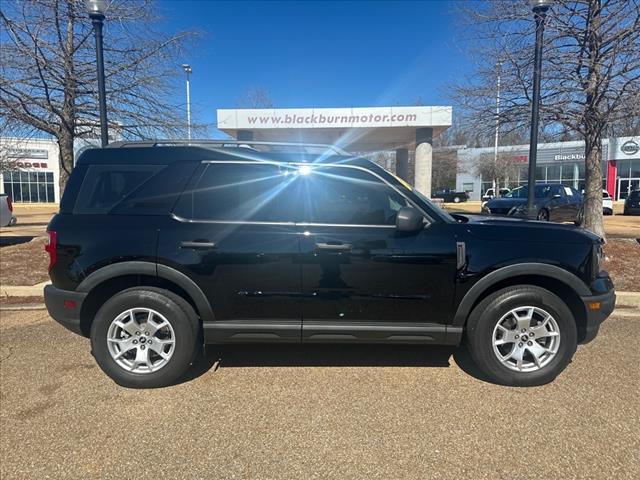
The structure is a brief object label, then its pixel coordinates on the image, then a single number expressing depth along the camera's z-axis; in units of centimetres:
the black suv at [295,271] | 326
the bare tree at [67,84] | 741
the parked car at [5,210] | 885
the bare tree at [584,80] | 678
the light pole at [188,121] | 917
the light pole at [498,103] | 762
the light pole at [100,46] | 631
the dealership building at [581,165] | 3884
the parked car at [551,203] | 1437
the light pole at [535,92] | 619
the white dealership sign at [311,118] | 1435
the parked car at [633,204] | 2273
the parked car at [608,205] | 2245
